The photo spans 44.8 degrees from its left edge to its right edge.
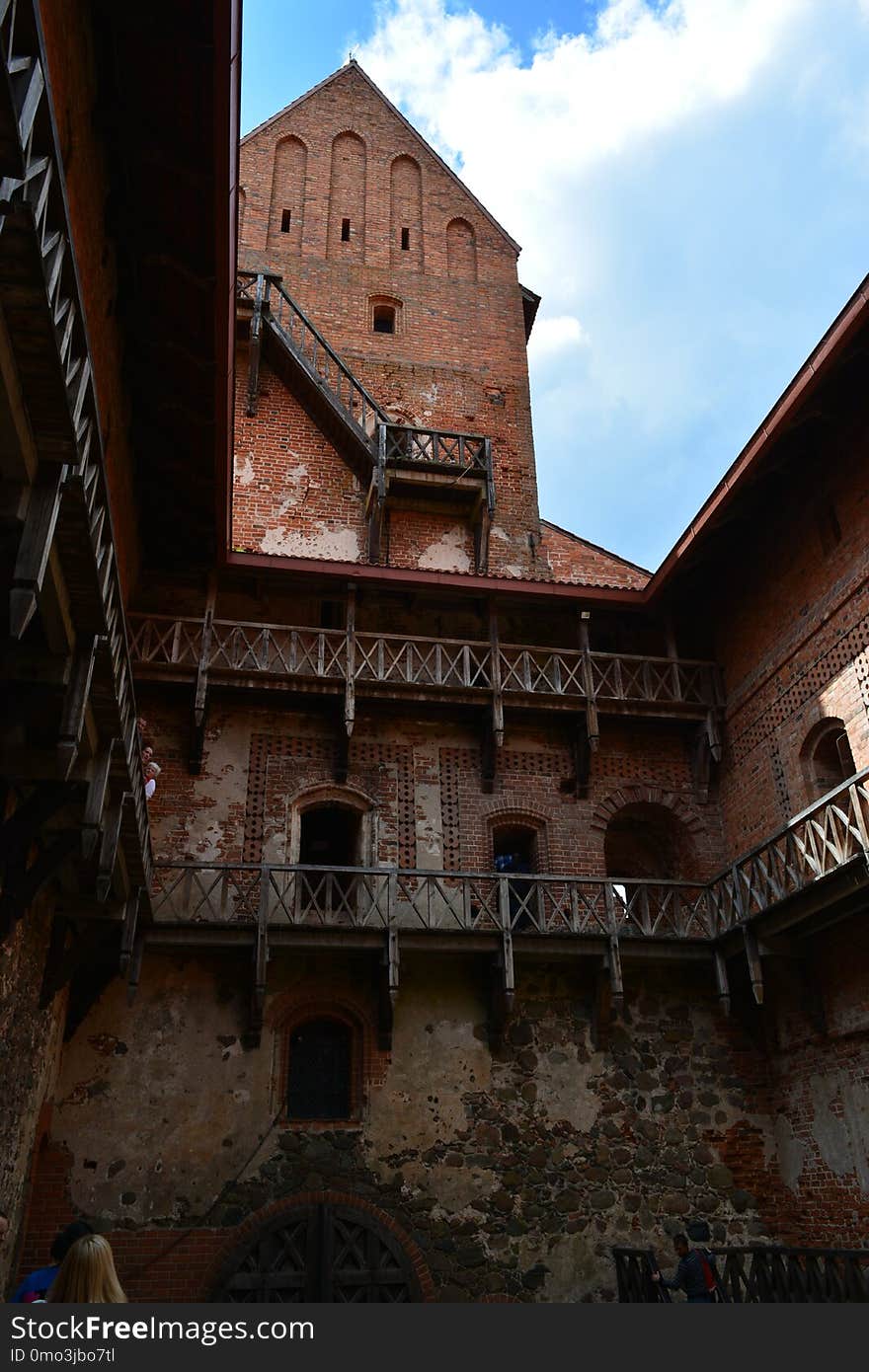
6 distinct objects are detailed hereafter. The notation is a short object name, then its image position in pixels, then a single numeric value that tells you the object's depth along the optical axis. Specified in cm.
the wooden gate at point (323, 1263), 1095
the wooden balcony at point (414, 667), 1386
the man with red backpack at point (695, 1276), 933
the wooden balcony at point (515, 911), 1159
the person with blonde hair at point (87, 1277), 370
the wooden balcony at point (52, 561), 471
